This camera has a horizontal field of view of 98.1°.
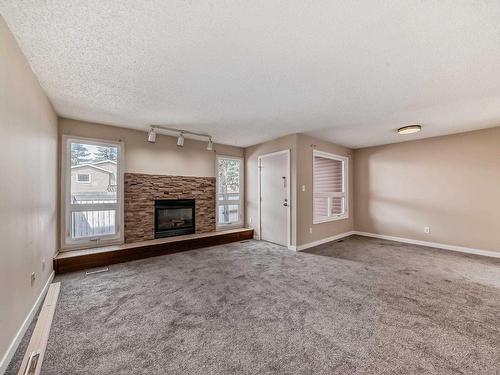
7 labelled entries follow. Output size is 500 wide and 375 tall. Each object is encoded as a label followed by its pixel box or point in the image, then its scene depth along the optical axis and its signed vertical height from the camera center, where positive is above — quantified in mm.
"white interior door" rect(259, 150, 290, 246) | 4664 -171
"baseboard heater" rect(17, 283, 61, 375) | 1484 -1191
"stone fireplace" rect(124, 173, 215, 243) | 4145 -123
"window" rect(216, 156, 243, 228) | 5414 -30
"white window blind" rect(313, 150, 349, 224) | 5270 +49
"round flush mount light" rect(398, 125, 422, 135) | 3861 +1067
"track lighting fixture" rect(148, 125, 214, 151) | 3869 +1176
